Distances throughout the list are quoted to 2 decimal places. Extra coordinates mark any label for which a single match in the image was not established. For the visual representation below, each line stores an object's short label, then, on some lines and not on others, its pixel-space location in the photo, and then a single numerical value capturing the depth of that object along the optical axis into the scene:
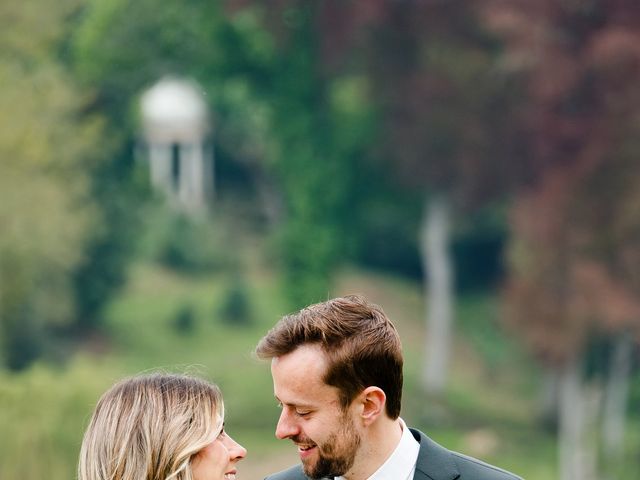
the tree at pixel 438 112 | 23.17
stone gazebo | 25.58
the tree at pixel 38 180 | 21.23
